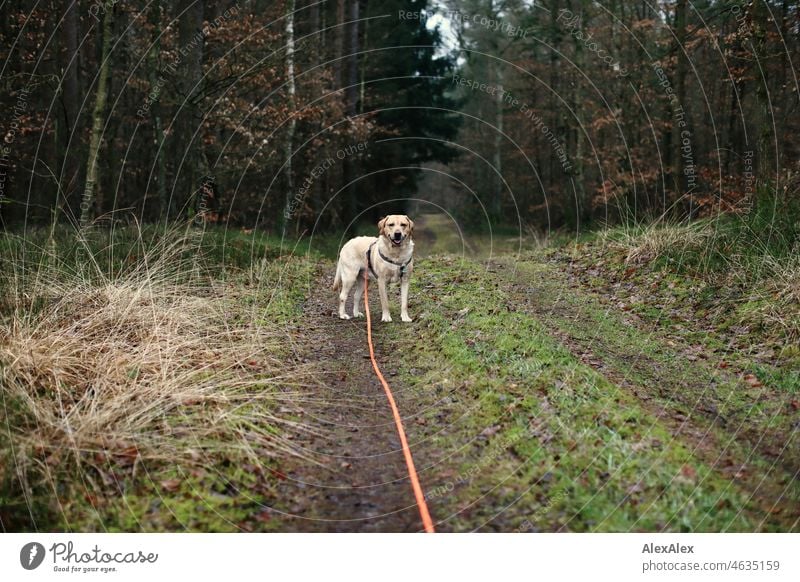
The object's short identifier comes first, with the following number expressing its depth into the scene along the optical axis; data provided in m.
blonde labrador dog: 9.57
